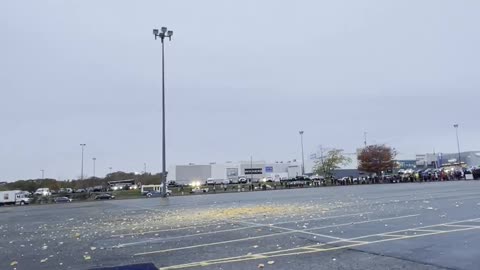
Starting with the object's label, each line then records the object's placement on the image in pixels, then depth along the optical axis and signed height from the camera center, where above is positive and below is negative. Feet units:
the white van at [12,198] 208.43 -0.21
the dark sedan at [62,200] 183.11 -1.95
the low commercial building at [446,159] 388.90 +21.01
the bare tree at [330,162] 359.05 +19.33
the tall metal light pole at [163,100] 127.13 +26.69
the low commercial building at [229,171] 432.25 +19.25
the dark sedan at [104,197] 182.92 -1.29
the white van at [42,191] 279.61 +3.41
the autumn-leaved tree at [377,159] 350.00 +20.02
